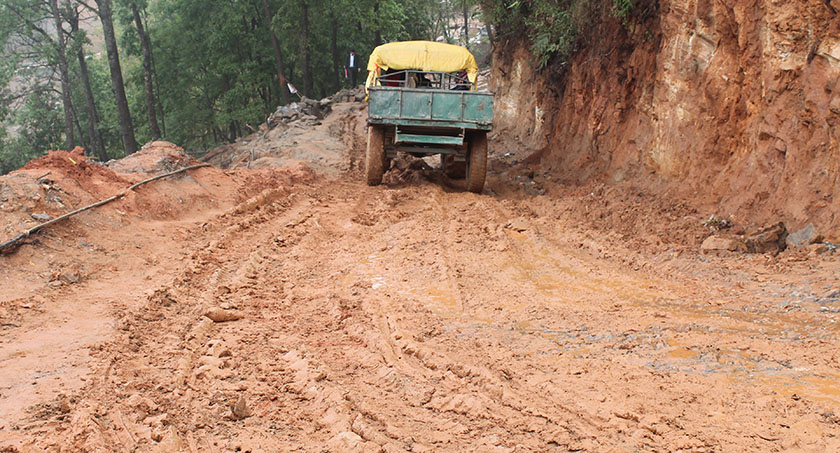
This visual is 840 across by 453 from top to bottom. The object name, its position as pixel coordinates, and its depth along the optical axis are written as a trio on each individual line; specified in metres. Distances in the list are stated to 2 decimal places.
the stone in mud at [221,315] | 5.45
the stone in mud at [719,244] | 7.02
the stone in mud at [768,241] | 6.82
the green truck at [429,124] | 11.56
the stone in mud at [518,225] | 9.05
